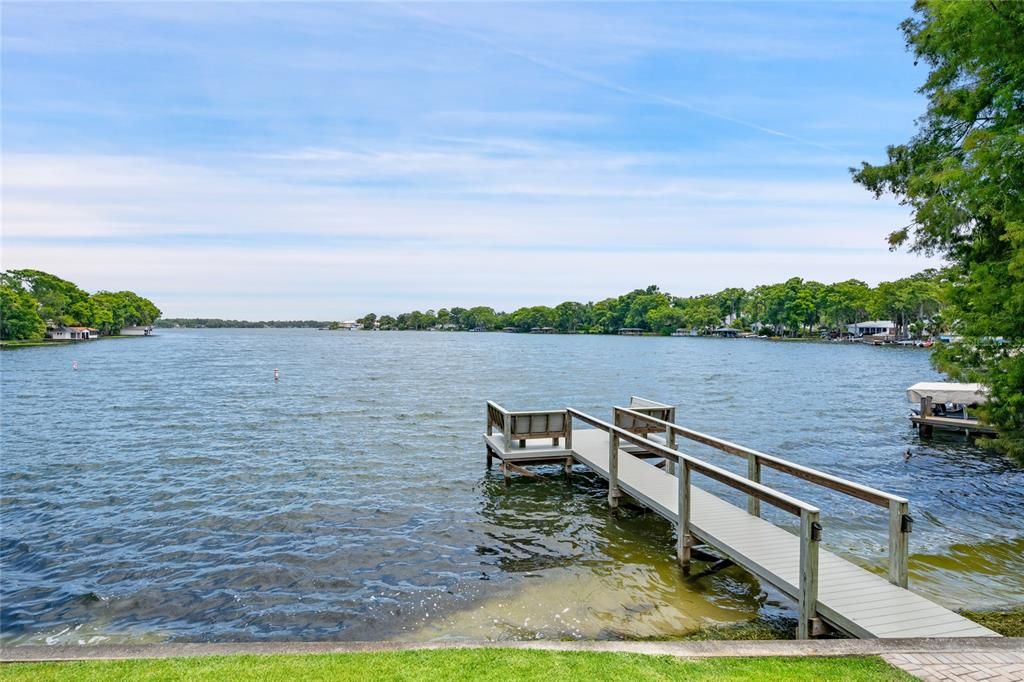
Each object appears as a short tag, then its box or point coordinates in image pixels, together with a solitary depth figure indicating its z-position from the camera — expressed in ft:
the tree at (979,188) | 31.42
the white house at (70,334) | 382.22
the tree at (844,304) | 438.40
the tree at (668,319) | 612.70
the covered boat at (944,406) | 73.61
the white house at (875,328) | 403.54
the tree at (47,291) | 361.10
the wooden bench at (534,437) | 47.98
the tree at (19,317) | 312.03
